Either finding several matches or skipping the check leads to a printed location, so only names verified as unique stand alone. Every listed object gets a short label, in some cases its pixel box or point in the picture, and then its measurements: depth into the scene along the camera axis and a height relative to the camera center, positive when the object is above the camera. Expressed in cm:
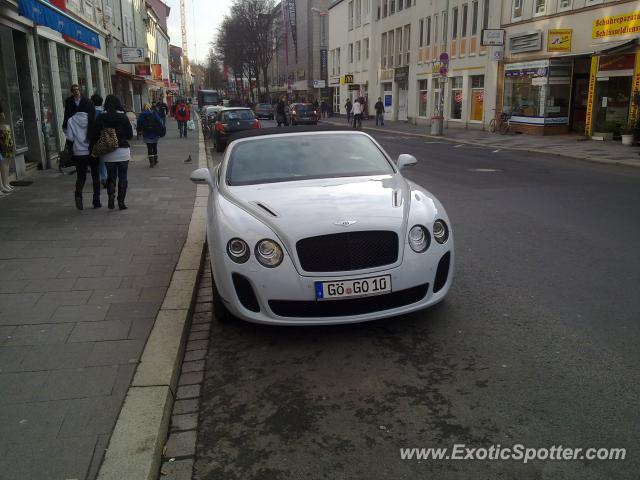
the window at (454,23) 3547 +457
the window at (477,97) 3259 +15
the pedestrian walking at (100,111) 950 -11
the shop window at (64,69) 1725 +105
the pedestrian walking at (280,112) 3416 -58
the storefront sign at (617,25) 2116 +268
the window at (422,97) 4058 +22
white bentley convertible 405 -106
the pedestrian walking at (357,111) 3512 -59
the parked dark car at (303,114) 3816 -79
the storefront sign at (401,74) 4334 +195
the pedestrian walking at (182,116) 2847 -61
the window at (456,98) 3532 +11
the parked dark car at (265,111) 5238 -78
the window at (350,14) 5599 +821
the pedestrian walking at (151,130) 1577 -70
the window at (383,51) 4801 +407
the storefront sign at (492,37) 2825 +296
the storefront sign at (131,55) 2617 +214
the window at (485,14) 3173 +456
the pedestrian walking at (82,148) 898 -66
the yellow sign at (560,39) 2453 +245
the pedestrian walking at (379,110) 3938 -61
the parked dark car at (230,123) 2253 -78
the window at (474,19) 3300 +447
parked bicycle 2898 -115
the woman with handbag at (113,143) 872 -57
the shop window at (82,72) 1980 +110
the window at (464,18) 3422 +470
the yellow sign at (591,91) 2347 +28
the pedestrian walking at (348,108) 4256 -49
